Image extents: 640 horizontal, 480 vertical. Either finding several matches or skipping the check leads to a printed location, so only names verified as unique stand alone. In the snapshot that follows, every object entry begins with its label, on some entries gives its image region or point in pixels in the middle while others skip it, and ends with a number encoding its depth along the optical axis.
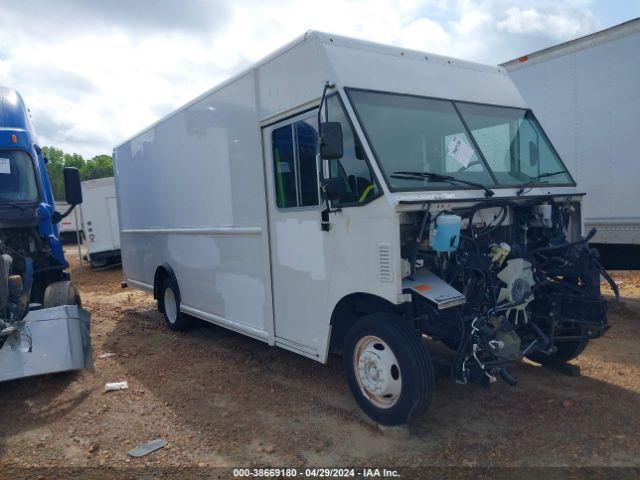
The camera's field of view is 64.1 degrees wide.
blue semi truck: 4.87
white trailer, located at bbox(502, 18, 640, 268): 6.47
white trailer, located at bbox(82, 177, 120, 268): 16.25
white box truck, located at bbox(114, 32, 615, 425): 3.73
